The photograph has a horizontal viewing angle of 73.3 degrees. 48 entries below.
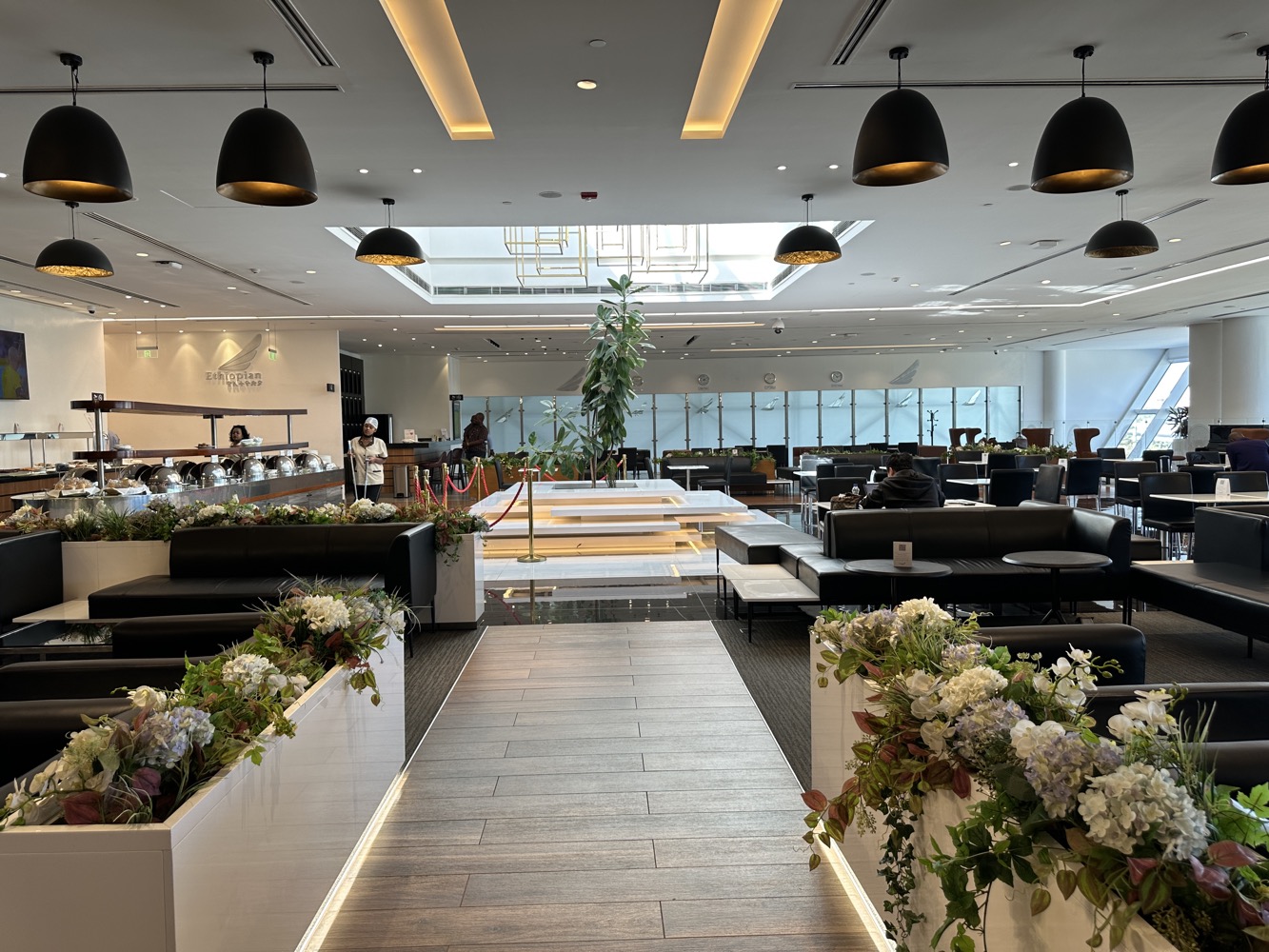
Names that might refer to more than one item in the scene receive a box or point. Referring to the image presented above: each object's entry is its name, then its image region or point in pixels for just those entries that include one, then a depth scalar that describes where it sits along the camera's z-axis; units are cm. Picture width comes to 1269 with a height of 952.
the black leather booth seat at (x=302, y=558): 585
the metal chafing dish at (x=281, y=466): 1021
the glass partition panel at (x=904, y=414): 2552
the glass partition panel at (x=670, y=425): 2570
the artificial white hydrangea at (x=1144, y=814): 124
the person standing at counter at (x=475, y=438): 1917
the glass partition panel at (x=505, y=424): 2550
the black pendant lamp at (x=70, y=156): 387
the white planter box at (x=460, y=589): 662
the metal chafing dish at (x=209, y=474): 851
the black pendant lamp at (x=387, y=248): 660
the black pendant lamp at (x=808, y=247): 679
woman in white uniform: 1144
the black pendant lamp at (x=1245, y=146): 401
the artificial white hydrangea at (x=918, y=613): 246
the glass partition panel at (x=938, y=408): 2556
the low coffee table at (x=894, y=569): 523
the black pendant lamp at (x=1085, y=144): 403
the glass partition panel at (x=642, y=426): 2558
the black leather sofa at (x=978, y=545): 614
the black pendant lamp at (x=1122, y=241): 646
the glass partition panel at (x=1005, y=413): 2558
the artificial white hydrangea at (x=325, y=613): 300
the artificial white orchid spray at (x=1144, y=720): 149
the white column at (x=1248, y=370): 1802
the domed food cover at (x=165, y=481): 769
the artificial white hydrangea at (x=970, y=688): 178
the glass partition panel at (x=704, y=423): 2555
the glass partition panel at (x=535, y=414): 2545
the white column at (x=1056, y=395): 2500
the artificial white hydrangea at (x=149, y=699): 195
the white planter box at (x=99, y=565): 606
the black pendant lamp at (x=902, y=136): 392
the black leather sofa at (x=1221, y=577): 509
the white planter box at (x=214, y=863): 168
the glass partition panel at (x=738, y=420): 2544
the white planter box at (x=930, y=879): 141
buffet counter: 677
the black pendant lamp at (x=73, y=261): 646
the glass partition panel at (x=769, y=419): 2550
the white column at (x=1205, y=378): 1870
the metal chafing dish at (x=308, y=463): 1087
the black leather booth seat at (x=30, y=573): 542
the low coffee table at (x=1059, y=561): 543
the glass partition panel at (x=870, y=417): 2544
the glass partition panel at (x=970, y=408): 2564
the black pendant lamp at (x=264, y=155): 390
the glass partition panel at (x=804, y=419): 2547
